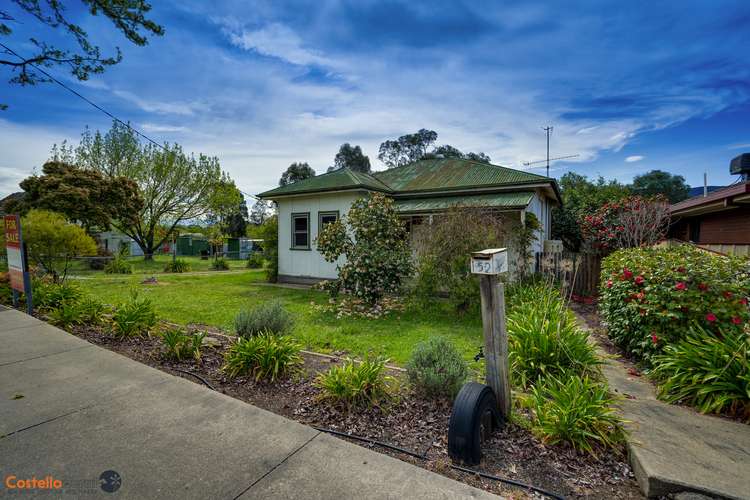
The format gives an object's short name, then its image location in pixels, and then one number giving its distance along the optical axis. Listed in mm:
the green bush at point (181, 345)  4504
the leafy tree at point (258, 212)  55062
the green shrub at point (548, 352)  3757
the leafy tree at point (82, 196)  19250
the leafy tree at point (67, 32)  6152
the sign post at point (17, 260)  6812
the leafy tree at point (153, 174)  23750
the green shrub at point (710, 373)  3025
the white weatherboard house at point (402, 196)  10688
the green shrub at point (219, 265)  20016
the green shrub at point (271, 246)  13680
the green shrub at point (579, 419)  2639
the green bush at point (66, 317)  6145
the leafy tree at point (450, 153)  38628
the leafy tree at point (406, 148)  40438
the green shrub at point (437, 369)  3322
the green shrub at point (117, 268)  16625
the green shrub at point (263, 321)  4734
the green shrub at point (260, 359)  3971
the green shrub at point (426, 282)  7783
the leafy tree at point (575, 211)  16844
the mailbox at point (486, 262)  2779
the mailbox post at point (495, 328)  2851
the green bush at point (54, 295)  7152
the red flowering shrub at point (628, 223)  10992
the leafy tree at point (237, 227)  43562
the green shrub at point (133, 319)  5473
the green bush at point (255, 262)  20812
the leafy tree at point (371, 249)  8500
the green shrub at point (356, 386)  3311
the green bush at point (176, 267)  17812
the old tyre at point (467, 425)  2461
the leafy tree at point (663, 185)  37625
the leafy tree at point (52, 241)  9055
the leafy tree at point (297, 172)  42469
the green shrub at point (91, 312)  6250
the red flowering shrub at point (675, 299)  3777
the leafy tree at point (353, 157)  41906
